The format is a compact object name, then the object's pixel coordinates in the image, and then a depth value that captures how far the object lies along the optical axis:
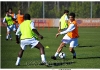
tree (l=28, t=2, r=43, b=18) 53.48
